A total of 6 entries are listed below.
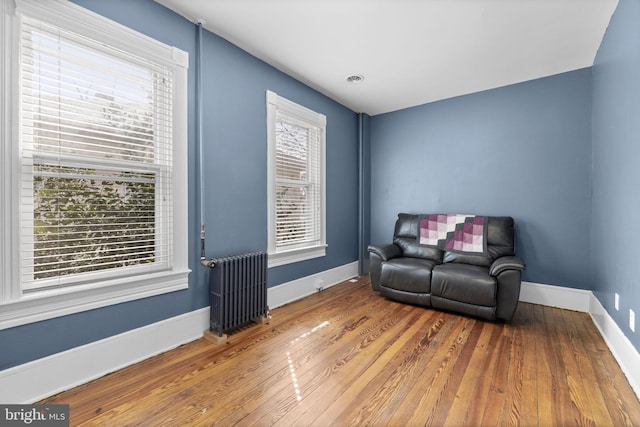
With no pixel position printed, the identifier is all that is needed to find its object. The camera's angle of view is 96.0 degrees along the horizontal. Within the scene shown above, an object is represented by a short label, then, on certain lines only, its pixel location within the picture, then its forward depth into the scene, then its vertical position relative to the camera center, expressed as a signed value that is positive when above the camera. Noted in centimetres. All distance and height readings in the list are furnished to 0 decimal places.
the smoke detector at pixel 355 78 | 333 +156
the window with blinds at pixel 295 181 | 314 +36
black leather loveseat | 275 -61
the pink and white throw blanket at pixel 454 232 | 342 -27
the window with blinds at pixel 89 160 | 169 +33
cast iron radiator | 242 -71
